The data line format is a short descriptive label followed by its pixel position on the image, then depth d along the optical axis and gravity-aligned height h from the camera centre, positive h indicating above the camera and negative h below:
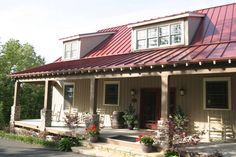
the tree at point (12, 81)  24.09 +1.87
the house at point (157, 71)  11.38 +1.37
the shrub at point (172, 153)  9.69 -1.56
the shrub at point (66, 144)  12.45 -1.69
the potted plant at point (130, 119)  15.31 -0.76
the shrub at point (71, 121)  14.21 -0.85
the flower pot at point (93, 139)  12.49 -1.46
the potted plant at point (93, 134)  12.52 -1.26
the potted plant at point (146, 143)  10.31 -1.32
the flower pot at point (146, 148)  10.31 -1.48
